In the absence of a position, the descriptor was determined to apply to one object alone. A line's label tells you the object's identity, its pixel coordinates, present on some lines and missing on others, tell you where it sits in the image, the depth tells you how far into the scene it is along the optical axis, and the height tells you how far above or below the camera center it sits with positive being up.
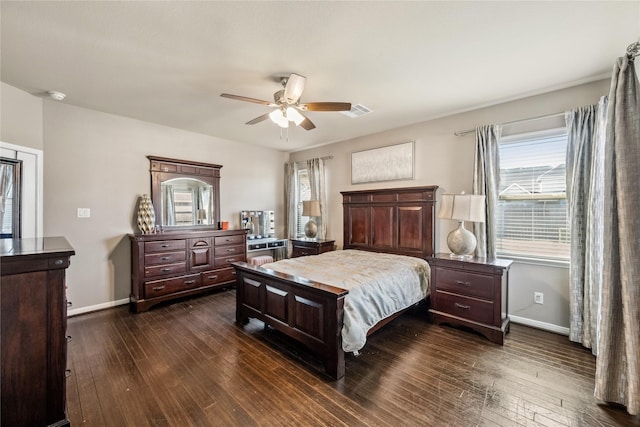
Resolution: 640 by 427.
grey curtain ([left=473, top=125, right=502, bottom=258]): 3.19 +0.38
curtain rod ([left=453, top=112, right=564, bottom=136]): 2.91 +1.08
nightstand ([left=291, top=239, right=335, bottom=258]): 4.74 -0.60
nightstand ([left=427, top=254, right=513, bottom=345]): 2.73 -0.90
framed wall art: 4.11 +0.83
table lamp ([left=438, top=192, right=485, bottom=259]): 2.99 -0.02
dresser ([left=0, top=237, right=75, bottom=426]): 1.35 -0.65
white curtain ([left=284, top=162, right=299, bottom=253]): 5.73 +0.26
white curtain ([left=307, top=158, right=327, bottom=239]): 5.17 +0.47
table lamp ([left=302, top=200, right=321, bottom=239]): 4.95 +0.02
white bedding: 2.24 -0.69
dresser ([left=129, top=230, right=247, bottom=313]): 3.59 -0.73
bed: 2.18 -0.64
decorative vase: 3.82 -0.02
